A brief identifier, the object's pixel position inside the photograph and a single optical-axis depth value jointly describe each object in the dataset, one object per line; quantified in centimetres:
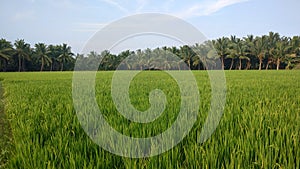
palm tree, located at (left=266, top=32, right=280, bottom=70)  4444
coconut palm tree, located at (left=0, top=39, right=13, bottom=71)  4246
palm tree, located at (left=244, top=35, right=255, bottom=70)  4622
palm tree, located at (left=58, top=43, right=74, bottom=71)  5276
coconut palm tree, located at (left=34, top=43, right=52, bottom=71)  4955
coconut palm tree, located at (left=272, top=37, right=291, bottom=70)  4296
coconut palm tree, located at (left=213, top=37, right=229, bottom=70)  4662
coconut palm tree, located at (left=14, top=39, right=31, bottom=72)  4580
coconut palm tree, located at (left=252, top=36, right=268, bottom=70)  4481
